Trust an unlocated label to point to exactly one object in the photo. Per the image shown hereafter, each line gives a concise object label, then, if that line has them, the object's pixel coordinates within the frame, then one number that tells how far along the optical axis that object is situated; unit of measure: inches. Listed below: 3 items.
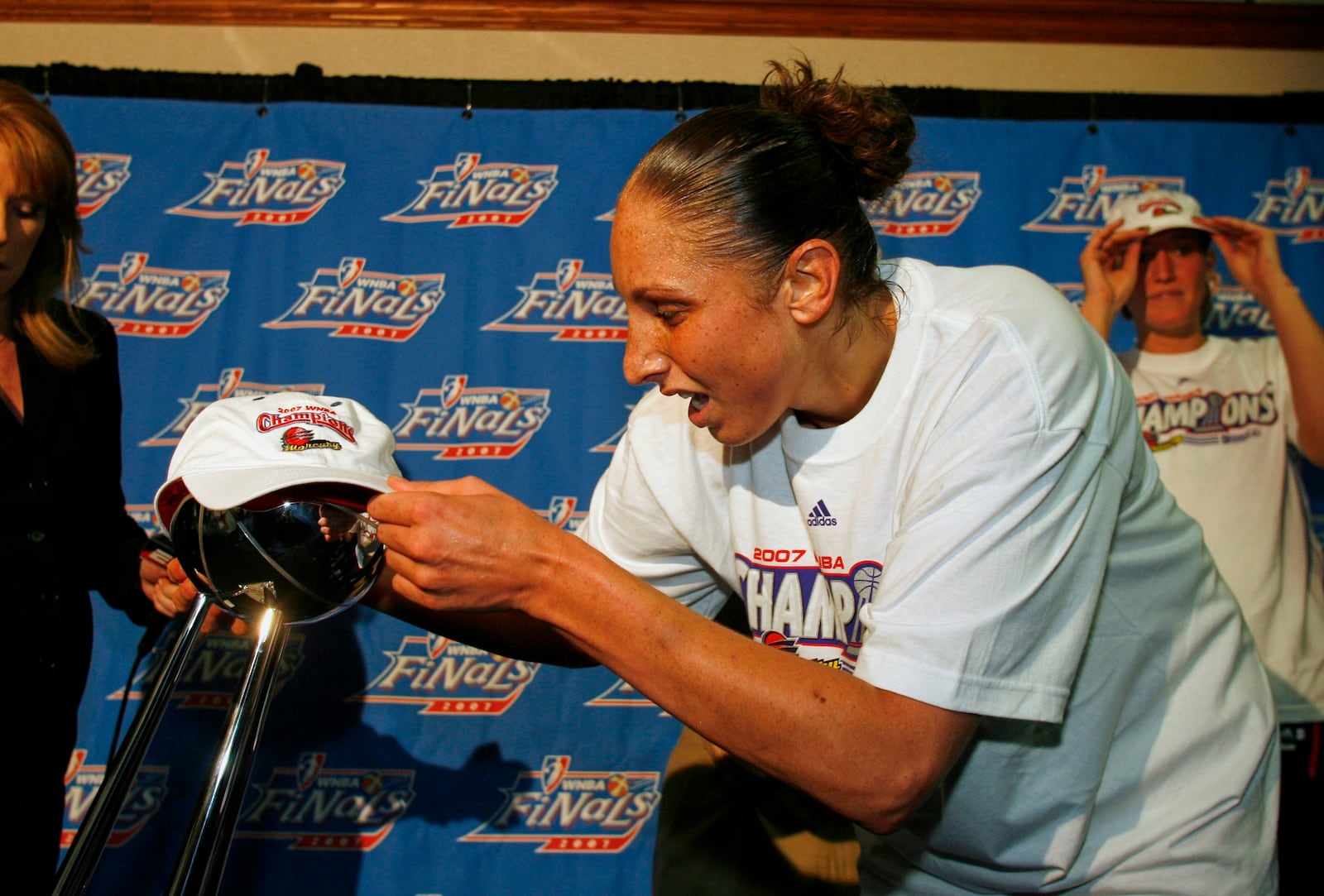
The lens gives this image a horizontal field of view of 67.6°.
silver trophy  40.0
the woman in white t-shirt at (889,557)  35.9
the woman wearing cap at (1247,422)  82.7
